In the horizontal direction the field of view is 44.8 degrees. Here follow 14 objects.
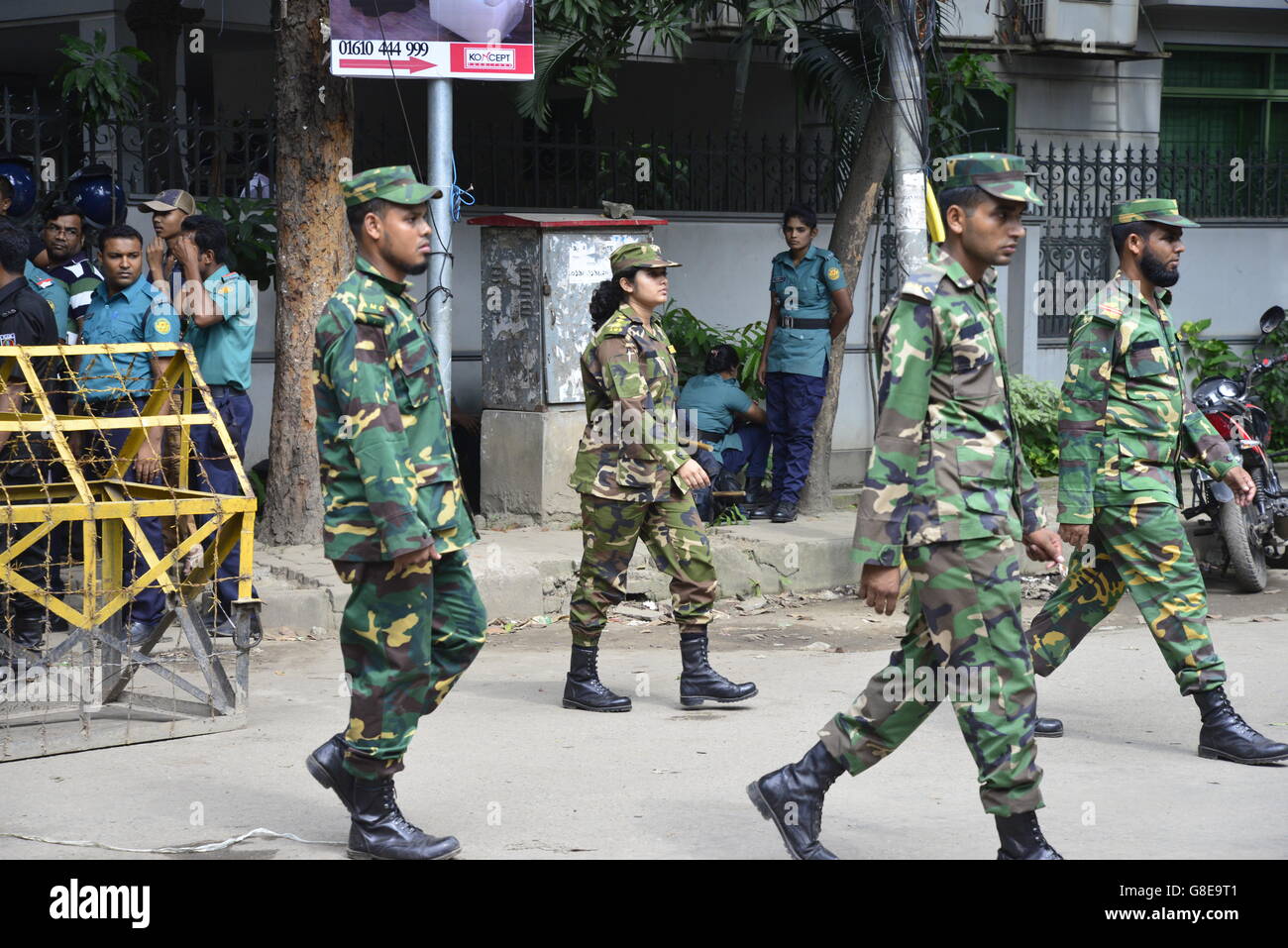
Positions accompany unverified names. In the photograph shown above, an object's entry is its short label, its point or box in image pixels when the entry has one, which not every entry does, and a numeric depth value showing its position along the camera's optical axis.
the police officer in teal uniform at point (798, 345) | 9.62
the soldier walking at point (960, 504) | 4.04
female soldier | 6.12
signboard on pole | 7.48
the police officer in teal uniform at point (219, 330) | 7.30
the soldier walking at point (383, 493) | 4.23
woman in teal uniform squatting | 9.70
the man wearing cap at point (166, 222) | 7.73
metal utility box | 9.30
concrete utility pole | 8.40
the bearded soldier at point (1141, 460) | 5.47
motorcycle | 8.53
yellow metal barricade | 5.55
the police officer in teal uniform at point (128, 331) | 7.20
